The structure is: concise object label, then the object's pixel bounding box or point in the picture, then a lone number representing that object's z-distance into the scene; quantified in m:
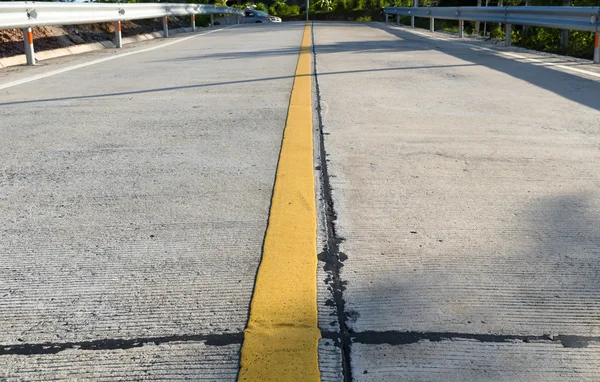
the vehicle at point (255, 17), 42.72
